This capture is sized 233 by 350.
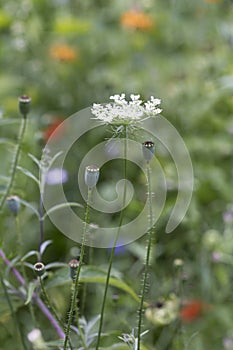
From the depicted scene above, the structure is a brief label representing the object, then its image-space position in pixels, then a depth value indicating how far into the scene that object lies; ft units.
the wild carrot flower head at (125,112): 3.80
